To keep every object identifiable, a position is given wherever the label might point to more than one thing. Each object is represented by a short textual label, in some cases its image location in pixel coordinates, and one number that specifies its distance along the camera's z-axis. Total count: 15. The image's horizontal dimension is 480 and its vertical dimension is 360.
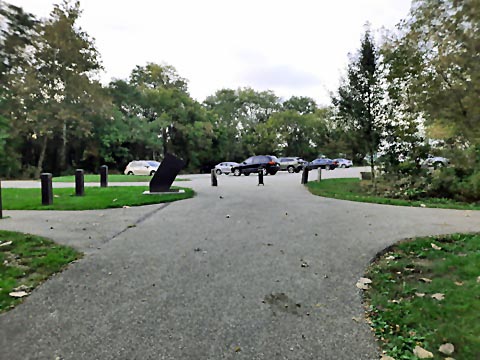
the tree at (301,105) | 53.31
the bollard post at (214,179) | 16.00
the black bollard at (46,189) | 9.61
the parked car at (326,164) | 35.59
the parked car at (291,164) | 33.00
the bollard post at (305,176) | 16.91
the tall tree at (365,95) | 12.55
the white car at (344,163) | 38.53
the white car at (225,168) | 32.14
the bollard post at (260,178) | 16.48
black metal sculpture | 11.98
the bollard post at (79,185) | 11.86
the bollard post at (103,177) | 15.55
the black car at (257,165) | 26.50
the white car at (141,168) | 28.69
